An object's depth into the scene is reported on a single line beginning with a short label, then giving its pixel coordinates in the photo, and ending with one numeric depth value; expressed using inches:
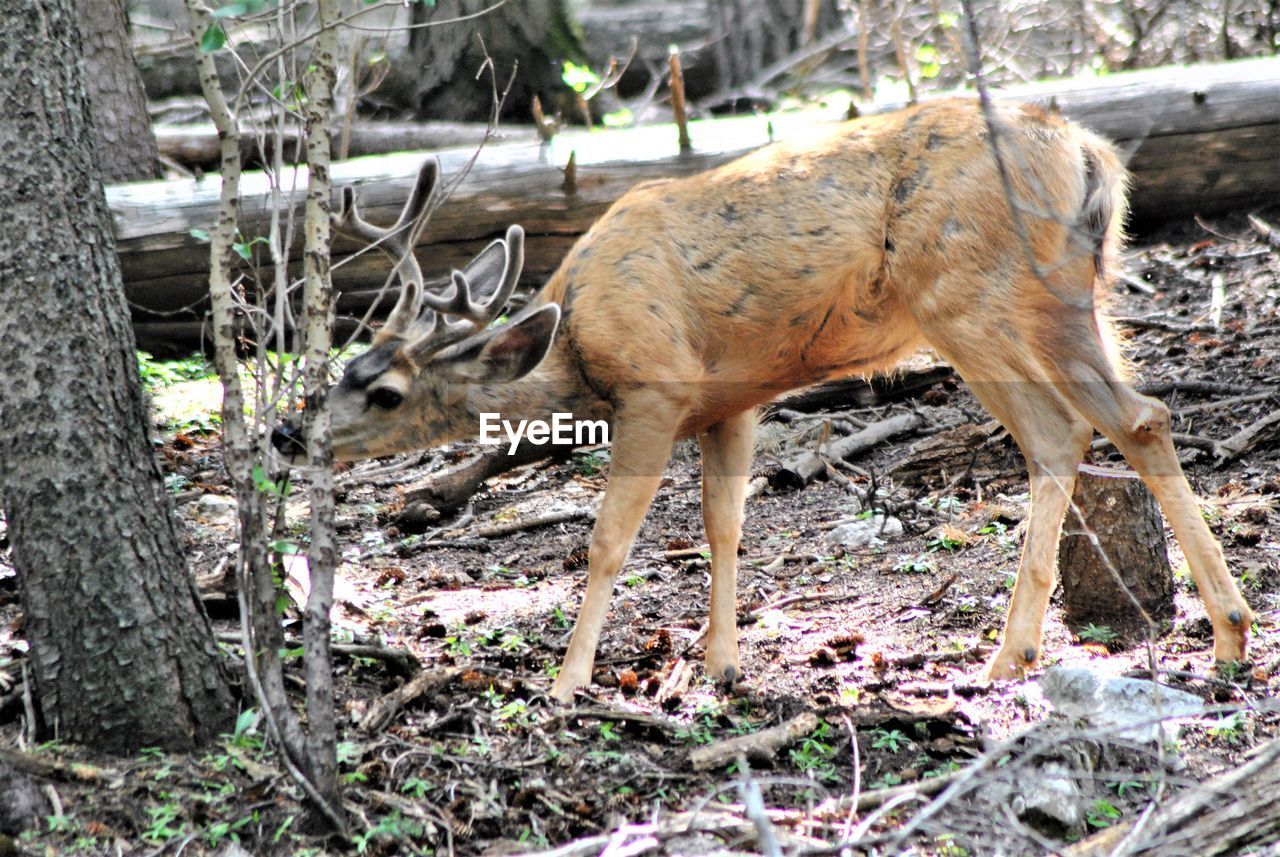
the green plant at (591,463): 342.6
